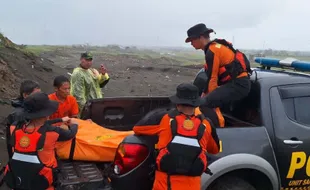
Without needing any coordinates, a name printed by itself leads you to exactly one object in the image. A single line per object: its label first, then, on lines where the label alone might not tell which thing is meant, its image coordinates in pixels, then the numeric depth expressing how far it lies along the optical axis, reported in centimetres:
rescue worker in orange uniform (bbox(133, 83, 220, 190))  325
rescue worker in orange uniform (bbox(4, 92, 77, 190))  339
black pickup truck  357
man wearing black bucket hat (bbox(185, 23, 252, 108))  430
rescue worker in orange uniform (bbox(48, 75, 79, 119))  511
